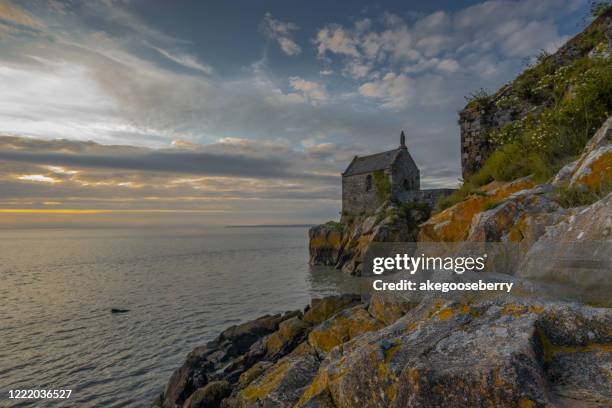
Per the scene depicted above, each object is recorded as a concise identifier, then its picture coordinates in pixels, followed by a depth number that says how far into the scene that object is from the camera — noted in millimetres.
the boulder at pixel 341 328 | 7746
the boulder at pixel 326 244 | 39781
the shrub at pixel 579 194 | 4994
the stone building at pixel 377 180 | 38781
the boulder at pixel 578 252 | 3697
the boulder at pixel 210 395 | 8438
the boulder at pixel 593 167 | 5359
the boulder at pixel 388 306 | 6803
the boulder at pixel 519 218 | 5457
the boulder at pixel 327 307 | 12430
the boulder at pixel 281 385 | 5293
